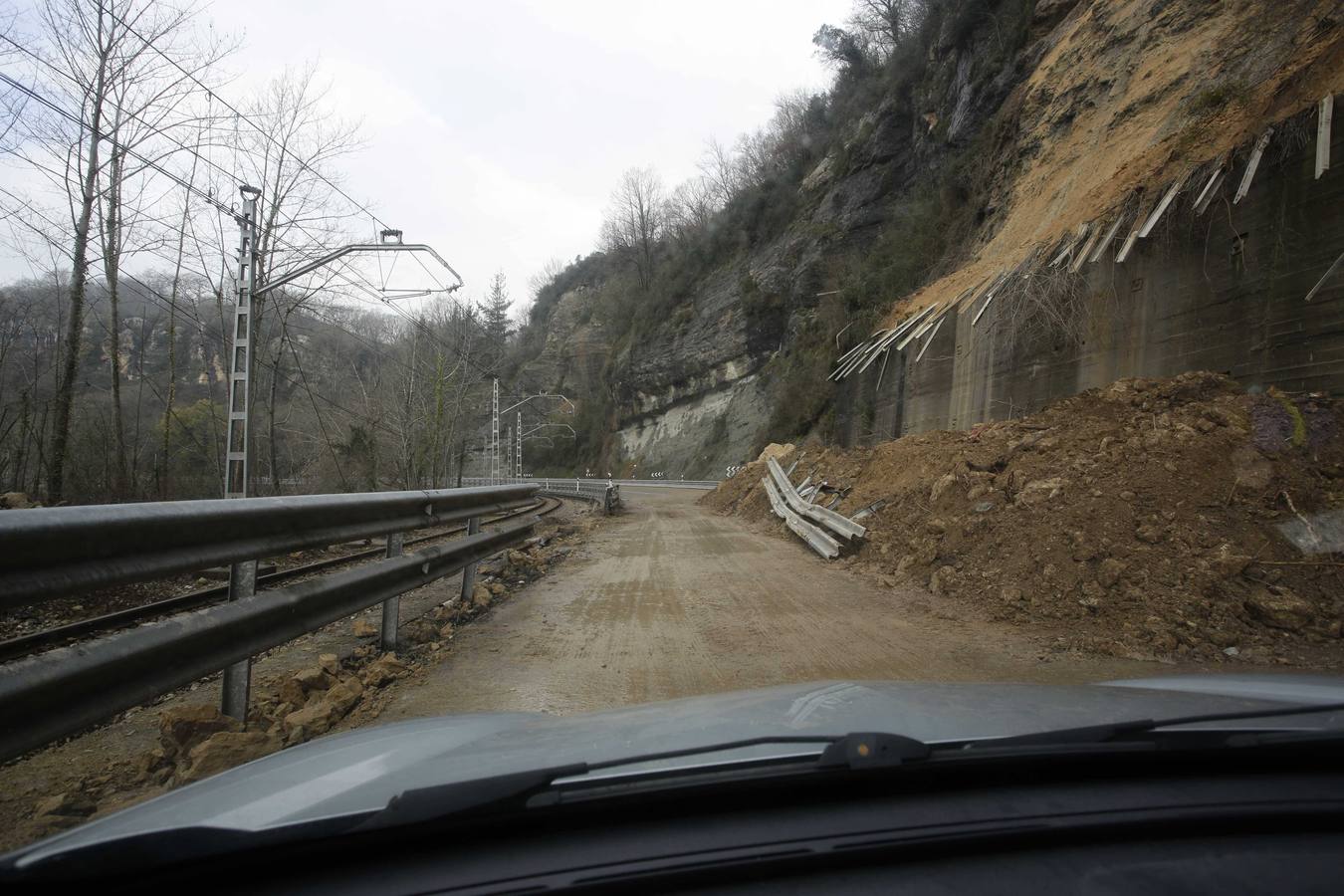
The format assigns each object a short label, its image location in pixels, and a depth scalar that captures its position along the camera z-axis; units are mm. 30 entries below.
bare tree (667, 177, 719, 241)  61250
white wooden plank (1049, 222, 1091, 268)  12291
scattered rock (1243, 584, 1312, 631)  5176
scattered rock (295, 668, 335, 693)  4187
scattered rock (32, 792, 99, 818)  2784
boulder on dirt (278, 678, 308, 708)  3990
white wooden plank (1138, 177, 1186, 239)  10096
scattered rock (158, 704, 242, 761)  3205
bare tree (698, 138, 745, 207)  59219
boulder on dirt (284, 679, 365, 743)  3541
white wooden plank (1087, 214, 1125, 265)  11141
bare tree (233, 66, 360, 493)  23656
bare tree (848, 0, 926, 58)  36875
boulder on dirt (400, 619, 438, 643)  5602
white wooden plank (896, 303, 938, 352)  17844
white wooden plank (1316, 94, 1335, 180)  7953
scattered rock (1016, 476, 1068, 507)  7457
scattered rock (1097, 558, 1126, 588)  6000
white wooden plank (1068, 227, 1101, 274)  11688
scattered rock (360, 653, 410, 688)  4492
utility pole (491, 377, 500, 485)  34250
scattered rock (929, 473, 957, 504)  9091
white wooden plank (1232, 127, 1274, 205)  8836
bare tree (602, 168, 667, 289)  69812
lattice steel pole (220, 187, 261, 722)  15031
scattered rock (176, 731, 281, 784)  2922
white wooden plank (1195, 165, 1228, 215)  9398
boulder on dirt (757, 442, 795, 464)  22736
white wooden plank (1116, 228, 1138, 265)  10555
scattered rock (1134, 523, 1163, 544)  6191
